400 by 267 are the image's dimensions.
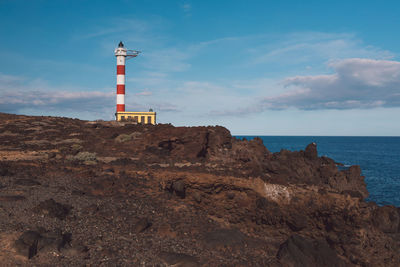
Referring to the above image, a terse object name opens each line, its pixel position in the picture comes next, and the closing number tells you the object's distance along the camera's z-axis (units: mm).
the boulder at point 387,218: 13555
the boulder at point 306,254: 9273
